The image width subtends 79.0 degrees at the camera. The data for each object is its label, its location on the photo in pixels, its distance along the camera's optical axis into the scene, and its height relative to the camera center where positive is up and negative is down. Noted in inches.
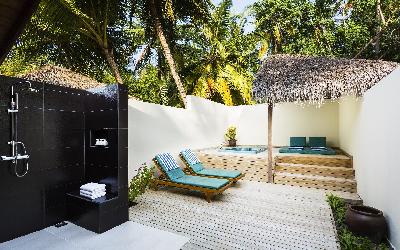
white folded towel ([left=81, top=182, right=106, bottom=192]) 159.8 -41.9
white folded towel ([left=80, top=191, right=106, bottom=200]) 158.6 -47.3
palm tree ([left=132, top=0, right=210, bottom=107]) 376.2 +184.8
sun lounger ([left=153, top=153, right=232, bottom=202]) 221.3 -55.9
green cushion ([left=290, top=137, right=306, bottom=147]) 387.5 -28.0
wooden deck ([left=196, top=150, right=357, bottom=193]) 258.3 -53.1
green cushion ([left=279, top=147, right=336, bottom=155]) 319.9 -37.0
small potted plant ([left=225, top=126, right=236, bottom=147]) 464.1 -23.0
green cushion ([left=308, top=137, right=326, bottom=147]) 373.7 -27.5
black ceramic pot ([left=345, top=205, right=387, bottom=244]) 144.9 -60.7
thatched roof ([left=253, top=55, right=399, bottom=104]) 241.6 +49.8
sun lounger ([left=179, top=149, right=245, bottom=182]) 262.7 -54.1
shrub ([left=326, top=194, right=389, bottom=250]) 137.7 -69.9
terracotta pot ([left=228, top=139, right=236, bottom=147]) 463.5 -36.1
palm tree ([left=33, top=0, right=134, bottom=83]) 296.7 +141.0
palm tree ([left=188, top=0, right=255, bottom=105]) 478.3 +130.5
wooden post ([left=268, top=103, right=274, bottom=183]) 291.8 -30.1
